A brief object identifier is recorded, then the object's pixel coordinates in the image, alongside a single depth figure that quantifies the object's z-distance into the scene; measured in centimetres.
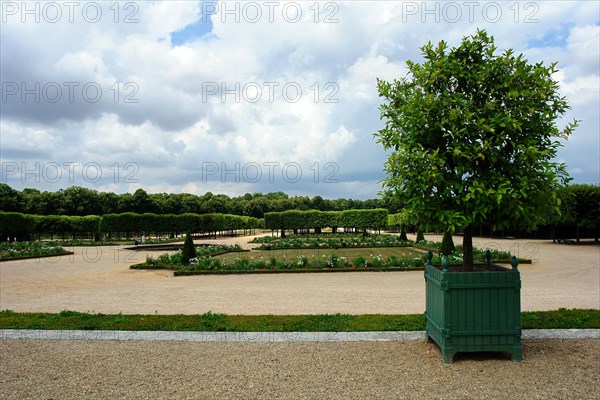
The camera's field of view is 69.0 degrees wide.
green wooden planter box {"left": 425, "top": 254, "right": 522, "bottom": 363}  566
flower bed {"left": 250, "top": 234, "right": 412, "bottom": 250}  2703
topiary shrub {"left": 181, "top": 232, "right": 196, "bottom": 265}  1866
